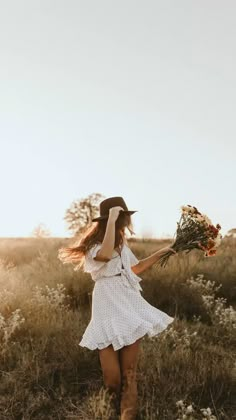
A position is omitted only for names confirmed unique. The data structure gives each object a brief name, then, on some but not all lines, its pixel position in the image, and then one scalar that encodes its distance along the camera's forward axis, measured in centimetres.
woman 389
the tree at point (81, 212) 3491
